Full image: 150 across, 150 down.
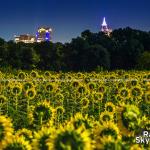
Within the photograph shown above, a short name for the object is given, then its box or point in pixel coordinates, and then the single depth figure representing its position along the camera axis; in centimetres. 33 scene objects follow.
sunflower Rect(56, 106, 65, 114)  1050
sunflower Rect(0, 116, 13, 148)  451
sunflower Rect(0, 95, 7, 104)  1287
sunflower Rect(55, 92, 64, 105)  1465
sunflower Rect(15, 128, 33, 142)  537
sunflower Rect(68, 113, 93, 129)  547
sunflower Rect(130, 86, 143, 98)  1416
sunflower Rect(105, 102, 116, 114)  1014
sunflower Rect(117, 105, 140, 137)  525
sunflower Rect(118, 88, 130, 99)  1404
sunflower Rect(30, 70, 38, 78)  2080
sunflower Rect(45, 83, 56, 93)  1568
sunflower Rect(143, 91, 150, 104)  1240
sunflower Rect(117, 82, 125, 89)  1649
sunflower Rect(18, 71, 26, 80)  2009
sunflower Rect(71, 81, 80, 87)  1605
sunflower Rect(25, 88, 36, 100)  1440
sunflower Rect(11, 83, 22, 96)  1496
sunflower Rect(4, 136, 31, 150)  425
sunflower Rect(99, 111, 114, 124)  721
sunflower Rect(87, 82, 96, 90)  1627
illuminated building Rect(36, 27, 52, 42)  17395
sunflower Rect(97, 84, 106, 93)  1625
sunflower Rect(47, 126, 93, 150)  362
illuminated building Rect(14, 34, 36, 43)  13956
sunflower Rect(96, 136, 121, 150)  373
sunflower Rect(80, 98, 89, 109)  1364
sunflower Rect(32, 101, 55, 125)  767
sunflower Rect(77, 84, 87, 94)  1516
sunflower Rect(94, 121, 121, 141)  459
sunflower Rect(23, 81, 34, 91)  1547
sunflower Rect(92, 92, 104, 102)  1438
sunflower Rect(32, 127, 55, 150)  407
